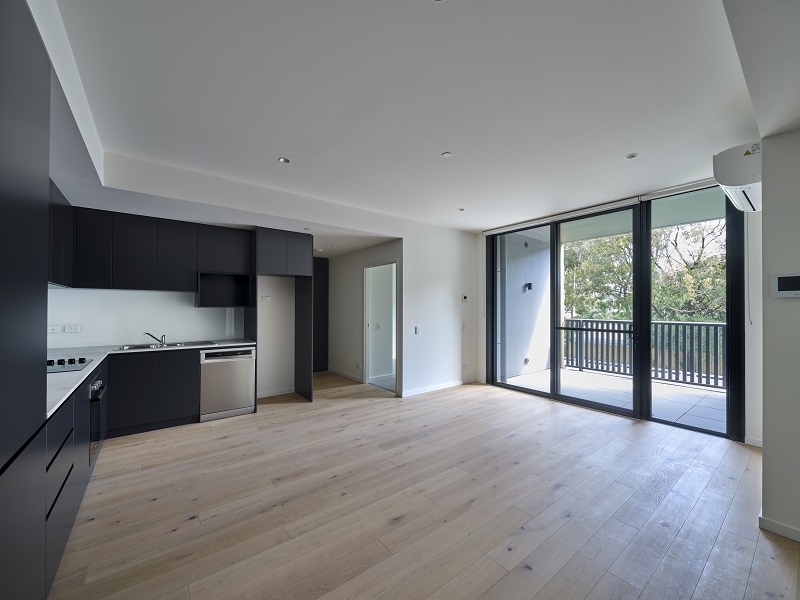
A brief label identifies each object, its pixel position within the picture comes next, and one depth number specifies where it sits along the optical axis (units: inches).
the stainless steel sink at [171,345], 143.9
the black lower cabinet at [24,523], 41.4
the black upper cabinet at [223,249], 159.3
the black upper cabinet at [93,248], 132.6
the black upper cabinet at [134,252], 139.0
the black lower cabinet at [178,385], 140.6
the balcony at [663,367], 145.6
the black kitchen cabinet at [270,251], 166.1
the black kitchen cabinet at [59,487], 60.4
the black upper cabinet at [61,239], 107.0
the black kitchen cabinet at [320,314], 264.1
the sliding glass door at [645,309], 135.2
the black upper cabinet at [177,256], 149.3
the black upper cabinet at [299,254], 176.6
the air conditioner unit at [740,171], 90.3
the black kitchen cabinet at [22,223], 38.9
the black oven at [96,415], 103.7
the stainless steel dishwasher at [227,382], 151.6
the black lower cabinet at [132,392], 130.8
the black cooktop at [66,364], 98.0
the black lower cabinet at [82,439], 83.7
